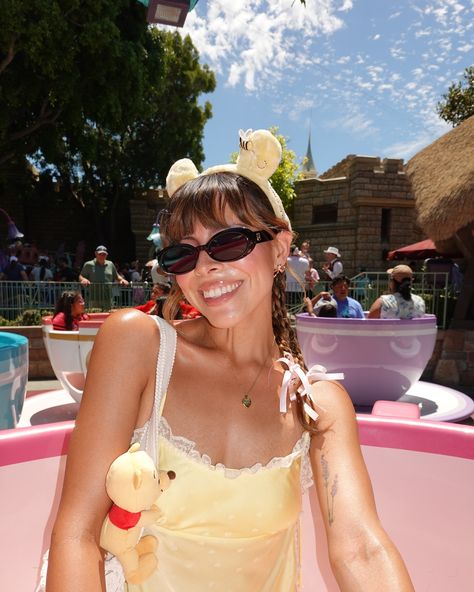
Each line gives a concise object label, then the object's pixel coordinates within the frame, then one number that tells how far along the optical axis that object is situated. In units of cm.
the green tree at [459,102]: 1758
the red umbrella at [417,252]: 1406
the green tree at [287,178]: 2045
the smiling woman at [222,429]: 89
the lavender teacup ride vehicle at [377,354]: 393
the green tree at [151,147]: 2055
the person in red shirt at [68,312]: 457
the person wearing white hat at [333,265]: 776
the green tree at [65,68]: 1093
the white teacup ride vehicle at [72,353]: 392
